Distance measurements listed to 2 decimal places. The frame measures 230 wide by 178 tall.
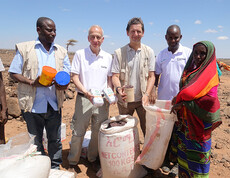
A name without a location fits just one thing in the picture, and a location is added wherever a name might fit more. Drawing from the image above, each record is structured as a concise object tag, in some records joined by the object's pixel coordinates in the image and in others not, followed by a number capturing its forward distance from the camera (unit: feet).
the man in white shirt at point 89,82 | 7.79
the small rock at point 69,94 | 21.58
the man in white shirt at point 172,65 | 8.24
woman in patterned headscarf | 5.86
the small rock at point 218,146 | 11.09
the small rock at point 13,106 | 15.61
